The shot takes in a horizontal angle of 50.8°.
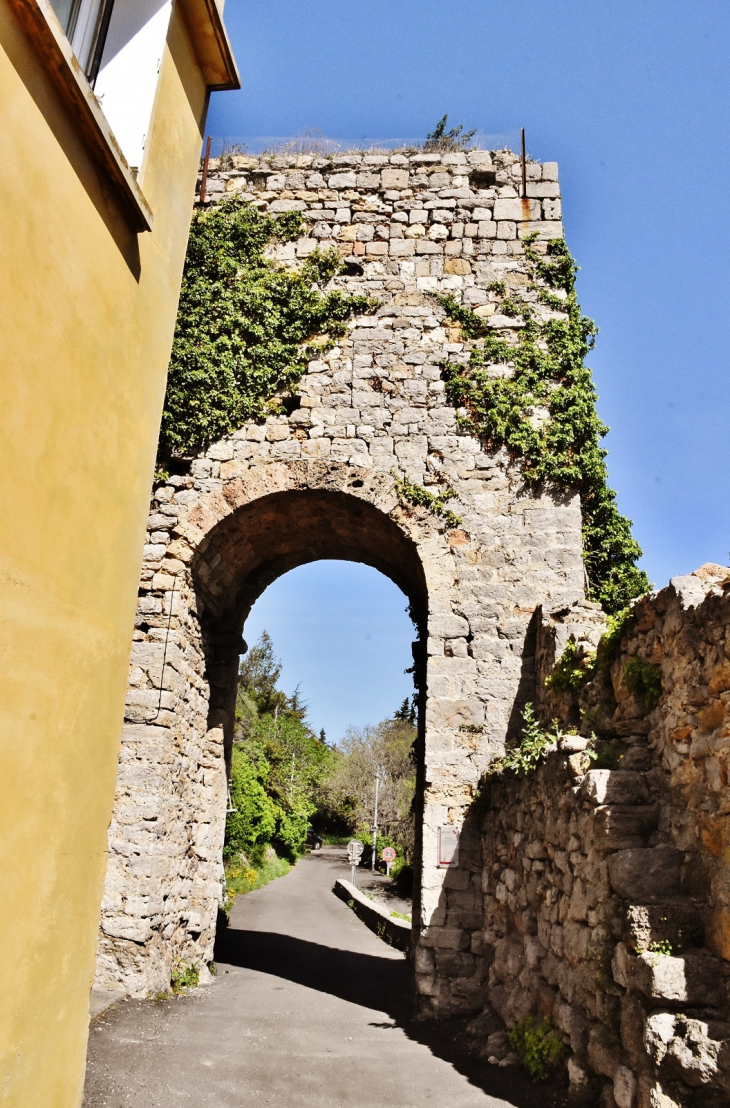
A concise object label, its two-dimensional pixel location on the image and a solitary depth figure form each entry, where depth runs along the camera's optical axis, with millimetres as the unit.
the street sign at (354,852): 20505
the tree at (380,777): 29094
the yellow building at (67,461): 2488
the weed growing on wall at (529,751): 5316
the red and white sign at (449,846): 6566
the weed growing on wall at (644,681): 4270
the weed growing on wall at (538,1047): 4273
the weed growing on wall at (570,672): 5406
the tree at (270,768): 19531
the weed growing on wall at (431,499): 7637
